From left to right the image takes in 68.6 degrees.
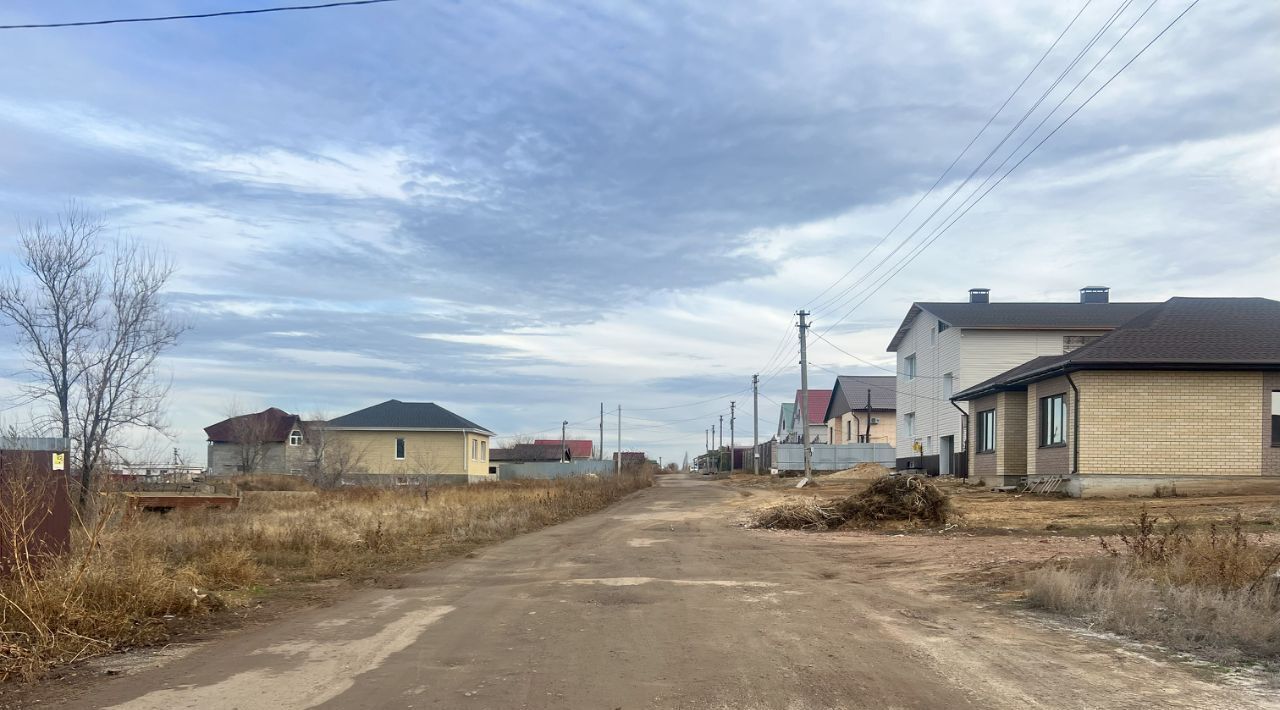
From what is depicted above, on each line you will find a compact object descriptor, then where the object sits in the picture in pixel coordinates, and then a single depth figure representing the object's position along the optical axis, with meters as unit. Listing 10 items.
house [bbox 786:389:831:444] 82.12
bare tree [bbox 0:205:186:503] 19.73
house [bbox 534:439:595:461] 125.43
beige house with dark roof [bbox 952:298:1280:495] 24.77
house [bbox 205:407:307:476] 59.31
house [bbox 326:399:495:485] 56.38
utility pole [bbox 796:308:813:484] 44.19
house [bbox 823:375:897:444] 66.00
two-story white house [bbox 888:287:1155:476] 39.50
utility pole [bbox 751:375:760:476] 71.06
